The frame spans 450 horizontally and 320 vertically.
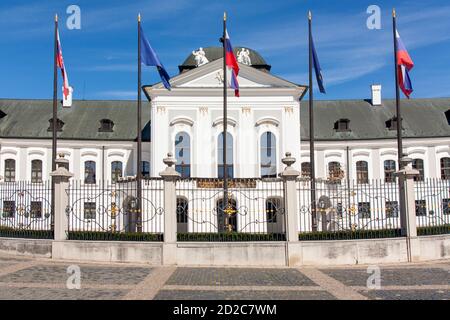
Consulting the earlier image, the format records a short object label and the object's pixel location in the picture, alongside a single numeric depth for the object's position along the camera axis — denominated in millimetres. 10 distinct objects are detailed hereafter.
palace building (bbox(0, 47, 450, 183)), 31141
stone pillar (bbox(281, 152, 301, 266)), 12892
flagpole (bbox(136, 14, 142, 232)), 18362
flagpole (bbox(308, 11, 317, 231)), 18969
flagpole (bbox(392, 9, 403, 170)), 18969
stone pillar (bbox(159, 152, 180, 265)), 12875
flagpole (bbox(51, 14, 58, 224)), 18531
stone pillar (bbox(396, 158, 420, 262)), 13578
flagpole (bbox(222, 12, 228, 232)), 19409
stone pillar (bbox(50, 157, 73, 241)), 13648
